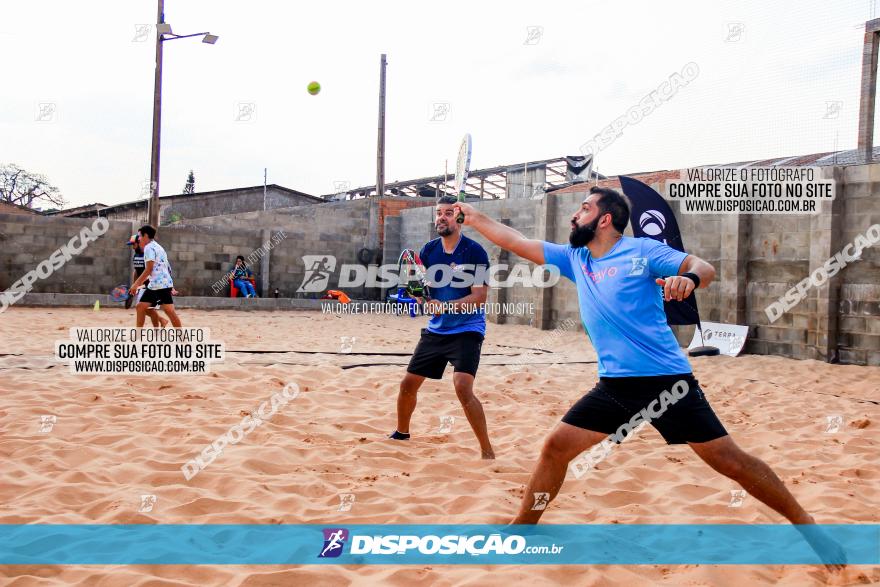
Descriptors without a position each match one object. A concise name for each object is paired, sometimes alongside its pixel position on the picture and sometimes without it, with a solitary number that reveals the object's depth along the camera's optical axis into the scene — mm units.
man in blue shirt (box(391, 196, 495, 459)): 4695
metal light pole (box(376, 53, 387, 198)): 23297
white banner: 10125
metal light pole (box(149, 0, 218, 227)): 17078
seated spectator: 18438
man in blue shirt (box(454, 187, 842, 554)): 2916
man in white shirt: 9016
